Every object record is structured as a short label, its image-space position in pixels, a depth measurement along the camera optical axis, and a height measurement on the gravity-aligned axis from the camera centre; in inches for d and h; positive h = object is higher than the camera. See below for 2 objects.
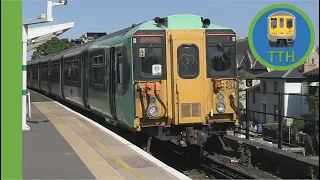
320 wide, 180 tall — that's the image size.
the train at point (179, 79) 362.6 -1.6
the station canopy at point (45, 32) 527.8 +55.8
